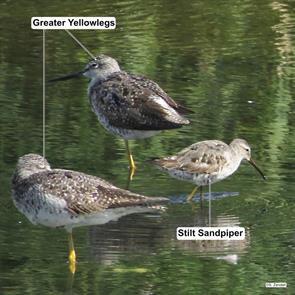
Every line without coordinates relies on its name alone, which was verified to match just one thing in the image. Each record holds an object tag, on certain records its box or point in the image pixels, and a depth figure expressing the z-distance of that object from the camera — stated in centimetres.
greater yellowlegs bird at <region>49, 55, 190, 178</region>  1448
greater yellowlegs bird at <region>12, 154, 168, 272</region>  1151
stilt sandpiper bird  1359
